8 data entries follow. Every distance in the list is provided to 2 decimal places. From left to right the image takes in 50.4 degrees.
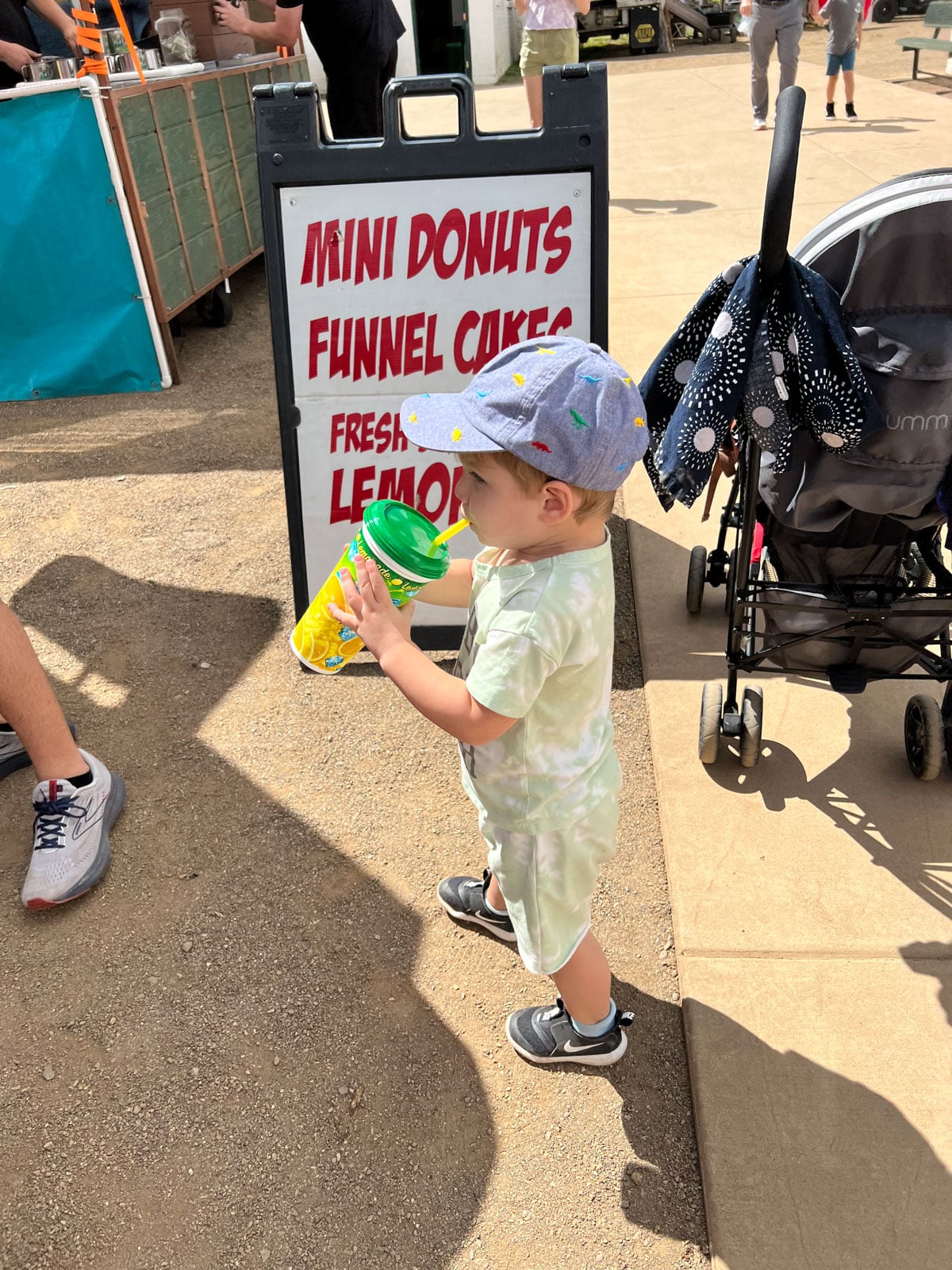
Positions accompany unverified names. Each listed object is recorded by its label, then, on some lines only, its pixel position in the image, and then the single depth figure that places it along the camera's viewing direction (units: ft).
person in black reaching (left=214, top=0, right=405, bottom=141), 15.29
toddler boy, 4.93
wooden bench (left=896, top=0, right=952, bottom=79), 44.91
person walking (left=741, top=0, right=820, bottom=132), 32.86
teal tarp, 16.76
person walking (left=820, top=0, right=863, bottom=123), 34.88
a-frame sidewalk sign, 9.18
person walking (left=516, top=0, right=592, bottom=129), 24.44
